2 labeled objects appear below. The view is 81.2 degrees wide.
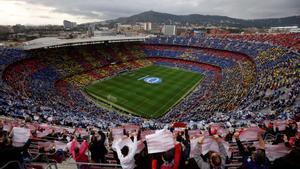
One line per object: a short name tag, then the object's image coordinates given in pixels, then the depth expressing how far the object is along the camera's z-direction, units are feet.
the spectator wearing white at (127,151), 14.05
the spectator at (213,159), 11.87
